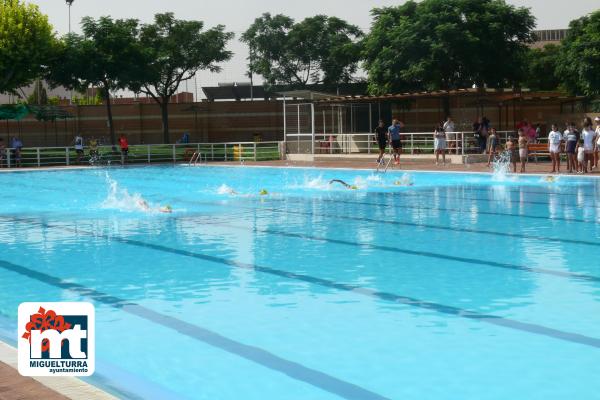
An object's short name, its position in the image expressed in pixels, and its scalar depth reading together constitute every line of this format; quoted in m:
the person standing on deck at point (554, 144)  24.28
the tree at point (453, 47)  43.47
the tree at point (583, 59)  38.75
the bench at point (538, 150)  28.78
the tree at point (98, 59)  46.19
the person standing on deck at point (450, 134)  30.55
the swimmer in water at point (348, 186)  22.11
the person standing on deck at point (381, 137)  28.66
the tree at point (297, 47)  58.97
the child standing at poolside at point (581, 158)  23.81
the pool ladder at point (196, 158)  37.69
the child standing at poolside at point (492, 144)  27.52
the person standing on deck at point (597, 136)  23.61
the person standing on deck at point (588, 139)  23.42
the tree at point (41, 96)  60.79
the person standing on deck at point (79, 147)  37.15
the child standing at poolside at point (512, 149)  24.81
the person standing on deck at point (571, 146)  23.95
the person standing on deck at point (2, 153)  35.97
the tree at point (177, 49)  53.06
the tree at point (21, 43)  42.50
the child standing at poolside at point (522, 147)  24.53
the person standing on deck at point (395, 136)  28.36
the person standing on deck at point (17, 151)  36.19
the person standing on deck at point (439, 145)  29.72
